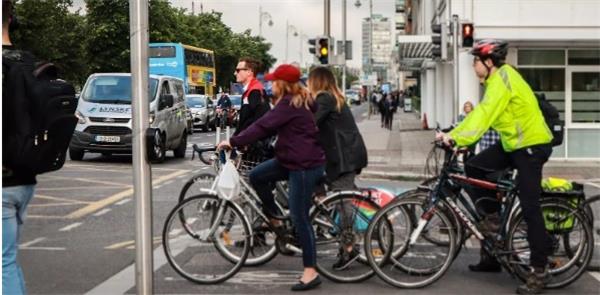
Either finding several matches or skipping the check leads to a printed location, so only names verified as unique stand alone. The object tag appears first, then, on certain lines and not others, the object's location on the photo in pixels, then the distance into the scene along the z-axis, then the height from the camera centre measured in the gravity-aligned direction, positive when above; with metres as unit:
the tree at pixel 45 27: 34.94 +2.82
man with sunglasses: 8.34 -0.06
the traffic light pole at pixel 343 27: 32.45 +2.43
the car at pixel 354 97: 99.00 -0.99
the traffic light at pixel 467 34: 17.34 +1.12
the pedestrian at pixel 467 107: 14.27 -0.32
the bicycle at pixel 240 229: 6.63 -1.11
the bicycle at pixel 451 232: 6.37 -1.09
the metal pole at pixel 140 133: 4.58 -0.23
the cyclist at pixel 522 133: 6.12 -0.33
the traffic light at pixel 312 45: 22.26 +1.17
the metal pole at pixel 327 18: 24.48 +2.09
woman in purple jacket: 6.27 -0.41
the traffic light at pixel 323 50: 21.75 +1.02
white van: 18.16 -0.52
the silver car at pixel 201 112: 27.08 -0.70
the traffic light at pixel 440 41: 17.70 +1.00
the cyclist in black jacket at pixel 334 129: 7.00 -0.34
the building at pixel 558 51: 19.66 +0.86
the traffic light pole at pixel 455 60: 17.66 +0.60
